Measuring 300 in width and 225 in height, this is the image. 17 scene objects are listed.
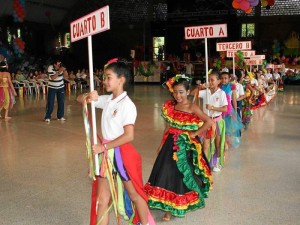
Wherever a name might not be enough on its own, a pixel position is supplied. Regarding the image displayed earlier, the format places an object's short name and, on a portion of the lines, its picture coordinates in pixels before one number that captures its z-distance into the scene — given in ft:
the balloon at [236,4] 43.22
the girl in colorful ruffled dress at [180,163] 11.94
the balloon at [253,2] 42.14
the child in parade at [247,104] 27.96
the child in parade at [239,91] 23.97
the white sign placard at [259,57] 40.03
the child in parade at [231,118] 19.57
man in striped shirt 30.99
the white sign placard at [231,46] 26.37
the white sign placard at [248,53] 35.47
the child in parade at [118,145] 9.37
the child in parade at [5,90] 31.53
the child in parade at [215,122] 16.98
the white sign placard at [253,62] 37.81
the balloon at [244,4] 42.73
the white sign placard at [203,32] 17.88
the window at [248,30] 83.87
